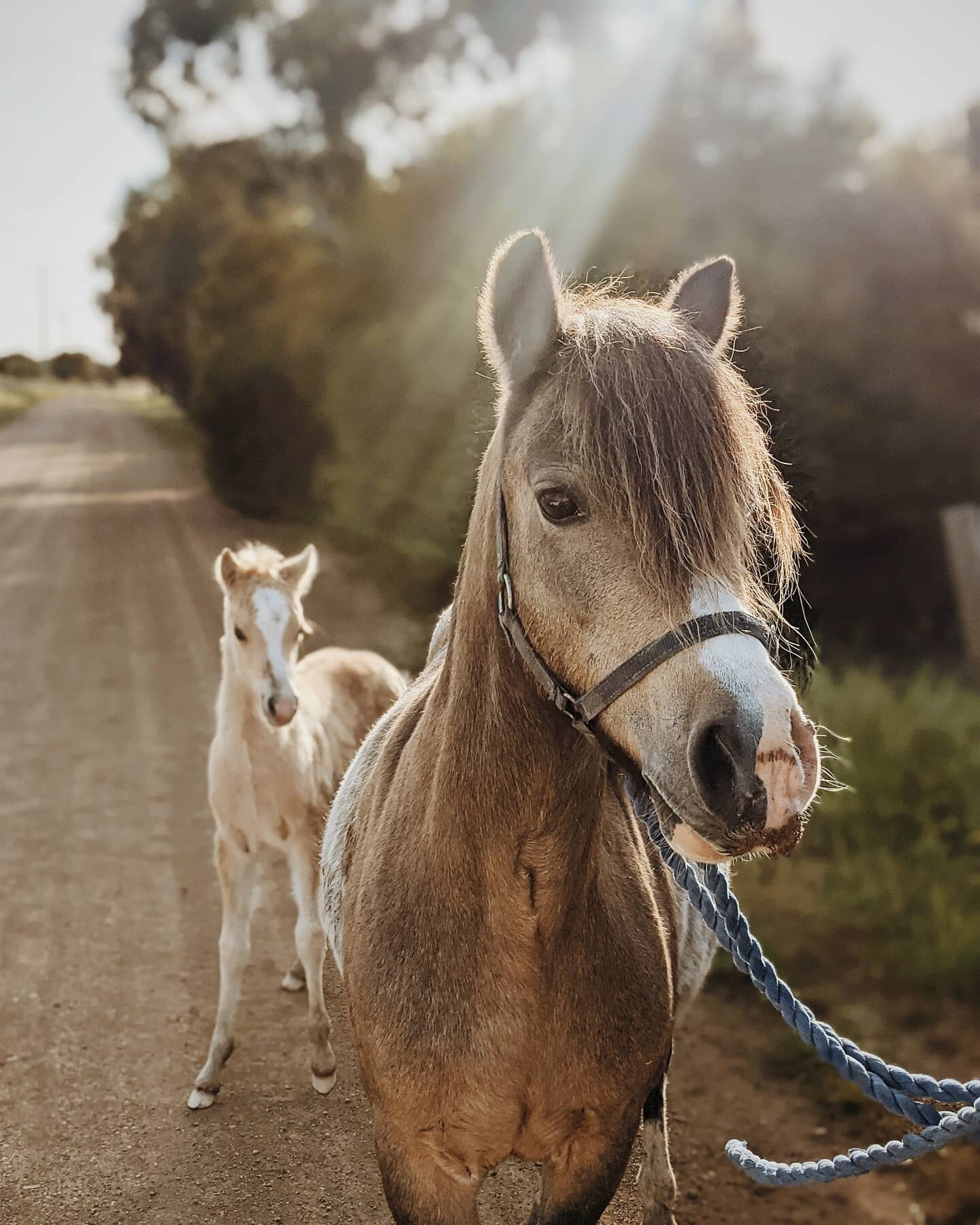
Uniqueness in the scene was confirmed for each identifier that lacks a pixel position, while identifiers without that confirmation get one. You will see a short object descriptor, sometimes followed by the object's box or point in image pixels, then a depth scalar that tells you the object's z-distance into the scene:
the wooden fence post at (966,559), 6.87
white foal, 3.92
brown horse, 1.52
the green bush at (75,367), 80.69
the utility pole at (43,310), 83.00
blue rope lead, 1.66
